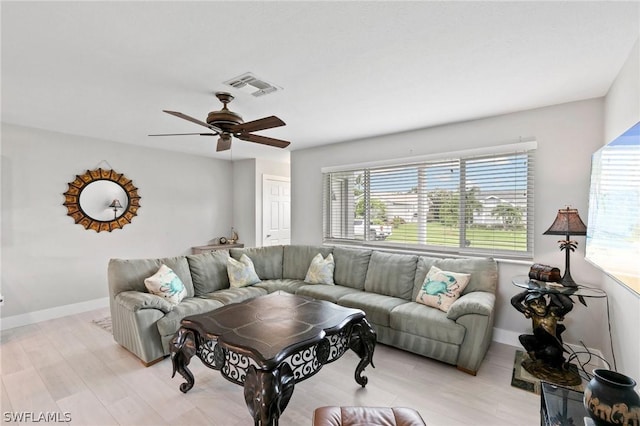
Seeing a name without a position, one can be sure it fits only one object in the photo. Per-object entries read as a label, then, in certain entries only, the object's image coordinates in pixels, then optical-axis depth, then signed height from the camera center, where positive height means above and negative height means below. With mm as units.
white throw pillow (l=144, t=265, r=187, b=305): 2939 -805
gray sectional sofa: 2533 -984
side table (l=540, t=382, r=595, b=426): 1232 -894
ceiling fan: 2307 +690
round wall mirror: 4051 +98
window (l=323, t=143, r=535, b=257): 3072 +60
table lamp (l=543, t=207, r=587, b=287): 2424 -160
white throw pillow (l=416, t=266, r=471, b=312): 2852 -799
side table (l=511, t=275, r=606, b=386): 2371 -1005
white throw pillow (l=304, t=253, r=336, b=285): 3844 -838
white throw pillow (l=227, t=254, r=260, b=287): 3693 -842
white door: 5918 -49
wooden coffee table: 1621 -883
